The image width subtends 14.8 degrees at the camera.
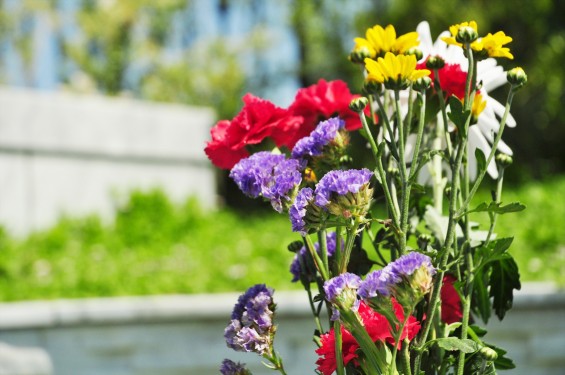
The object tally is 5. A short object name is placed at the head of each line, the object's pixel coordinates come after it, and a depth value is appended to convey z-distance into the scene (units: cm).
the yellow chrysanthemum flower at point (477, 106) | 151
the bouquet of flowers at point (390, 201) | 142
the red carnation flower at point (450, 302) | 153
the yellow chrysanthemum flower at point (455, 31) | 146
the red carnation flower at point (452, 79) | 151
